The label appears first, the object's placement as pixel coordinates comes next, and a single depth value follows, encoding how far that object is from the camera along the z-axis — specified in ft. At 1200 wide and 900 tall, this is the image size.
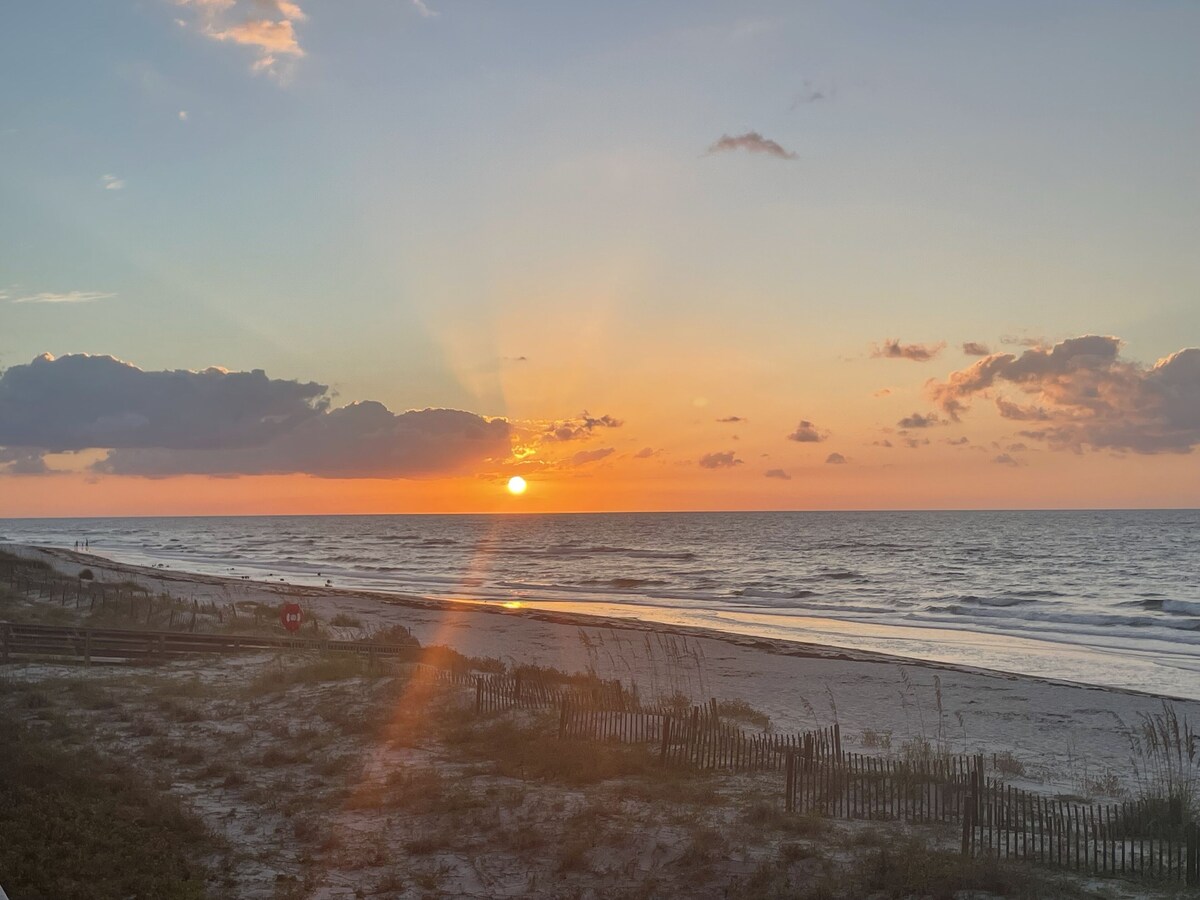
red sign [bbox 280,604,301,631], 90.68
